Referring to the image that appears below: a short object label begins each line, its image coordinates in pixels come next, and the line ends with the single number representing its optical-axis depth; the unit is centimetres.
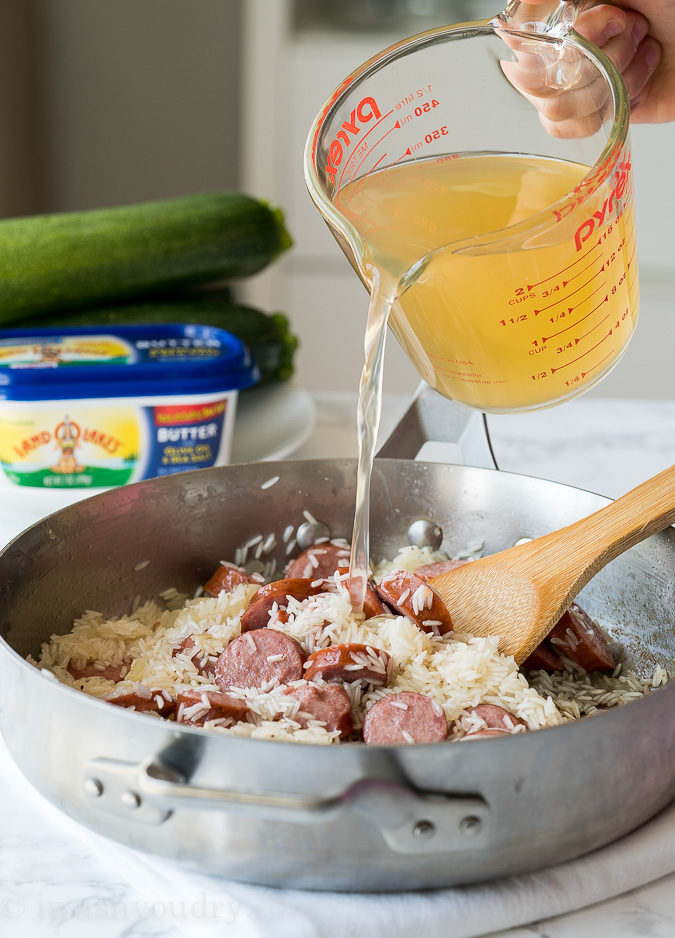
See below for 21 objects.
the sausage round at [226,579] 74
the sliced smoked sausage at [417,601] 69
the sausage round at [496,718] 63
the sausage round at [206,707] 63
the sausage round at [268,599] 70
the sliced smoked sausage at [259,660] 67
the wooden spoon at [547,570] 69
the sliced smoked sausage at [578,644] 70
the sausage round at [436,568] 75
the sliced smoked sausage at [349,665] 65
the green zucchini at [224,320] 106
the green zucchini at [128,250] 102
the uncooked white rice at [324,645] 64
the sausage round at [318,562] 75
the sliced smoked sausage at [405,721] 63
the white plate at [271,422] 93
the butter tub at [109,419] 85
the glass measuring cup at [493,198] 64
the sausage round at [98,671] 68
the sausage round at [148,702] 65
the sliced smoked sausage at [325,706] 64
